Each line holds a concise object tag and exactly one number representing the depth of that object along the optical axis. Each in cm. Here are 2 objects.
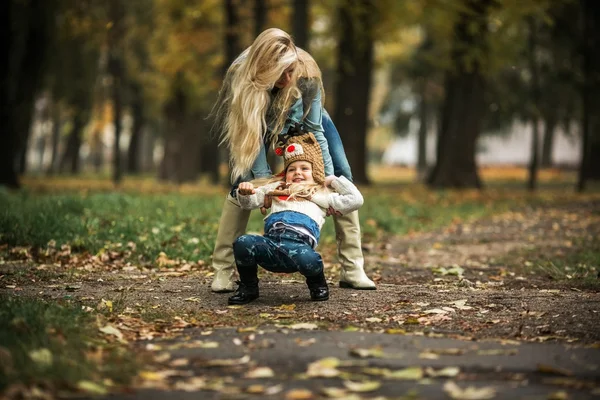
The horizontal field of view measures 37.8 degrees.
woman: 670
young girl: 642
